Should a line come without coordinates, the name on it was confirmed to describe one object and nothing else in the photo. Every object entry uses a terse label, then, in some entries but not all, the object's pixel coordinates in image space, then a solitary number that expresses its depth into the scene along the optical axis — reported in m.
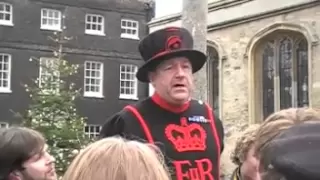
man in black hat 3.78
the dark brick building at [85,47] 29.53
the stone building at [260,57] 13.11
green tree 20.47
